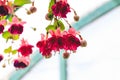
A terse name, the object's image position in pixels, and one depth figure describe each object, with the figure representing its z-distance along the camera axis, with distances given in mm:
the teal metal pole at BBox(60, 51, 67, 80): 2980
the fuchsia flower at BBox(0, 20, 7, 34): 1379
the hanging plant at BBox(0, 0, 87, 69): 1178
